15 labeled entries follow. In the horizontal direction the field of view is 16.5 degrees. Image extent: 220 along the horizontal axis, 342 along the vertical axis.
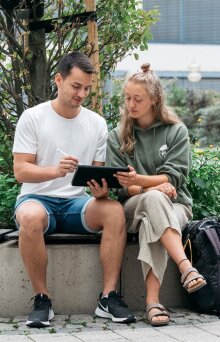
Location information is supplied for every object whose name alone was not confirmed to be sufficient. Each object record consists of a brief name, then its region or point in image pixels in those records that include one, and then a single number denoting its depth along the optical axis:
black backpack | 4.72
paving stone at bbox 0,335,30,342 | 4.12
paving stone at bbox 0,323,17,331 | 4.49
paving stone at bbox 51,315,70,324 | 4.69
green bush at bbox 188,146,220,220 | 5.86
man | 4.59
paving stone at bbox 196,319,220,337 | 4.31
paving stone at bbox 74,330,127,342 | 4.17
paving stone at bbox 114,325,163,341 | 4.19
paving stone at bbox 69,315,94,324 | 4.70
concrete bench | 4.89
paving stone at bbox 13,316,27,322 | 4.75
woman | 4.58
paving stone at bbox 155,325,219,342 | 4.14
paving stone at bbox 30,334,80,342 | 4.12
